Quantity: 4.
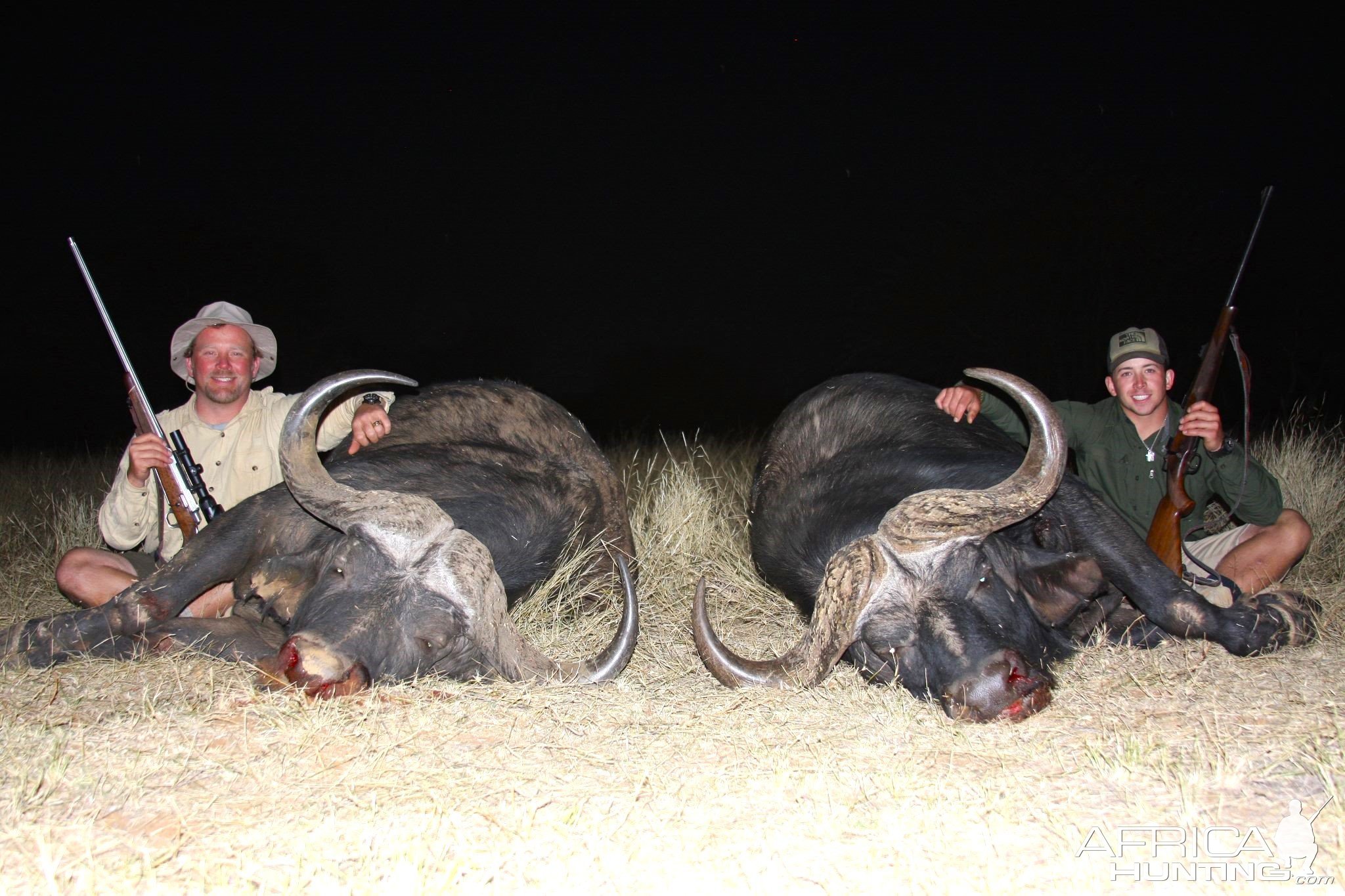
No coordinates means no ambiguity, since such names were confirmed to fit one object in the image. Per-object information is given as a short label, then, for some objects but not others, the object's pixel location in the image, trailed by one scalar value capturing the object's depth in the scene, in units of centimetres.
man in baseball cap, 420
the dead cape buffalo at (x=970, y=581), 309
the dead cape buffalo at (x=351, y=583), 317
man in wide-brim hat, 416
